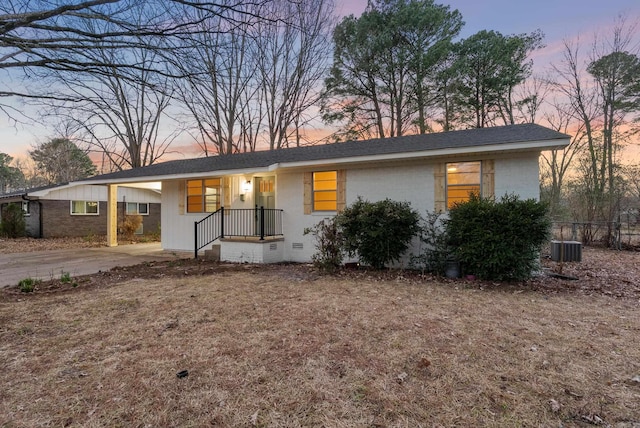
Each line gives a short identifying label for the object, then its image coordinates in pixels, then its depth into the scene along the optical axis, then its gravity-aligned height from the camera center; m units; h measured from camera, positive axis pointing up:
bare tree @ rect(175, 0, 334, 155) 17.05 +6.80
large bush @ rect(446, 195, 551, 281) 5.60 -0.46
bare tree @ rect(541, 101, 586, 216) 14.36 +2.76
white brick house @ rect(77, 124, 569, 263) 6.63 +0.79
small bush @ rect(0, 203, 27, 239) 14.62 -0.39
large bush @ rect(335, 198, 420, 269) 6.66 -0.39
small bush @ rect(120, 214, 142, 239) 15.14 -0.60
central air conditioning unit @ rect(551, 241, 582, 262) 7.98 -1.08
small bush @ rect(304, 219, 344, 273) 6.90 -0.83
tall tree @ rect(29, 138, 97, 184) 27.84 +4.66
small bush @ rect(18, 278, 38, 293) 5.34 -1.25
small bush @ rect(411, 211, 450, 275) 6.57 -0.78
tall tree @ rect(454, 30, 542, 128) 13.93 +6.32
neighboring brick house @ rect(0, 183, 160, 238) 14.99 +0.27
